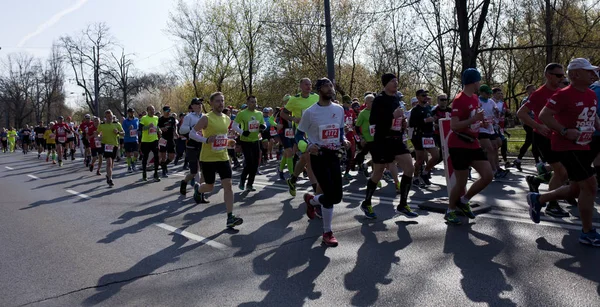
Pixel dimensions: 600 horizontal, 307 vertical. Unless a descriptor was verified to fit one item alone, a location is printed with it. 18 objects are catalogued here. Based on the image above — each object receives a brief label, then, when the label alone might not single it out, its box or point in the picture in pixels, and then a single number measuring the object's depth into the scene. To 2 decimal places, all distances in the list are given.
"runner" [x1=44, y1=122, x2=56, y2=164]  25.00
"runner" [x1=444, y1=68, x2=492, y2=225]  6.06
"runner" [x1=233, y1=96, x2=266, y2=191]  10.09
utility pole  17.30
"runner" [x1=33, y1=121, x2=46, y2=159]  31.30
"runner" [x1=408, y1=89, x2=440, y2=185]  9.60
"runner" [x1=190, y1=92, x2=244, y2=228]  6.83
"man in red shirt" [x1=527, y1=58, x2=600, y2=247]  5.00
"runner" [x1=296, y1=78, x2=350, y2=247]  5.72
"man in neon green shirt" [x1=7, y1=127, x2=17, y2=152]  43.50
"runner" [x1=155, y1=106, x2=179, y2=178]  13.12
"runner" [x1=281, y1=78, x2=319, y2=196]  8.64
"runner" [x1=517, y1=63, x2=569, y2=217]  5.56
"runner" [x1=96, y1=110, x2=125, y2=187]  12.92
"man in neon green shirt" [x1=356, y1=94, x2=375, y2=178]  9.38
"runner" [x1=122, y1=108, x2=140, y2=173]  15.06
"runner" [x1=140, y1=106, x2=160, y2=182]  13.30
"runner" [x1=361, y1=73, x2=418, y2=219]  6.81
